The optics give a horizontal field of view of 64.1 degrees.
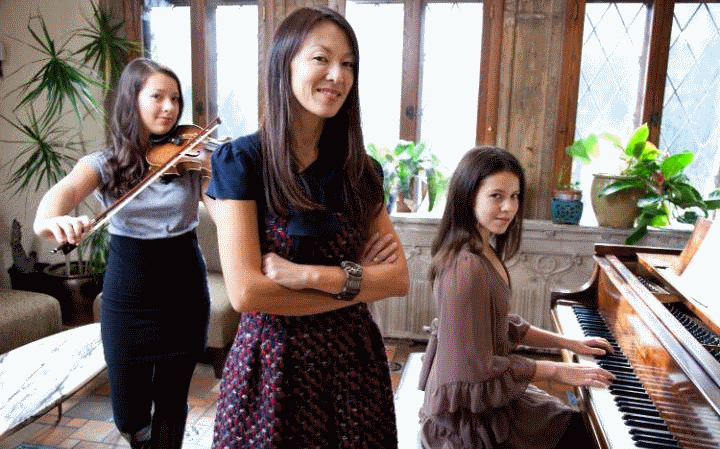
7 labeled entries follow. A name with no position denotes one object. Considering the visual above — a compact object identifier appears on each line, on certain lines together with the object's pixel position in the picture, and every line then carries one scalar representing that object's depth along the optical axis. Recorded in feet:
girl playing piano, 4.53
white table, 5.94
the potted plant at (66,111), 11.75
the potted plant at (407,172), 11.27
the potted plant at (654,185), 10.09
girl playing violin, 5.16
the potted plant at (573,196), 10.77
